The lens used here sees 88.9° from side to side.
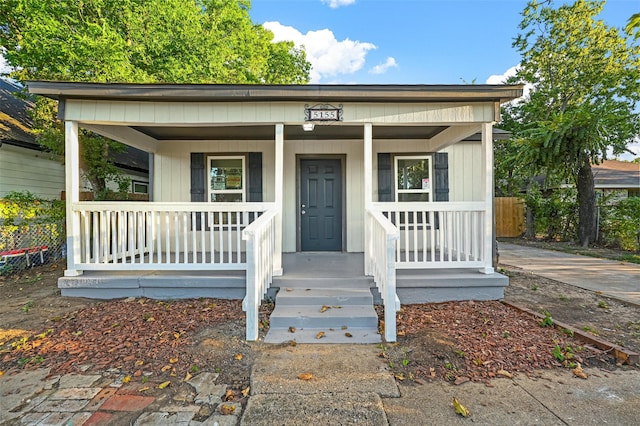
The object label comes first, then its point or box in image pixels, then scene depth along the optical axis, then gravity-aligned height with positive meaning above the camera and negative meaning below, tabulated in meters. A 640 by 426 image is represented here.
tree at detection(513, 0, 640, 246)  13.68 +6.51
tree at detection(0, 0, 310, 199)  7.30 +4.42
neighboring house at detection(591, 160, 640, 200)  15.37 +1.49
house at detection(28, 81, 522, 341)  4.20 +0.11
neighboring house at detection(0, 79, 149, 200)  7.59 +1.46
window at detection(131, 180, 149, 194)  11.38 +1.06
